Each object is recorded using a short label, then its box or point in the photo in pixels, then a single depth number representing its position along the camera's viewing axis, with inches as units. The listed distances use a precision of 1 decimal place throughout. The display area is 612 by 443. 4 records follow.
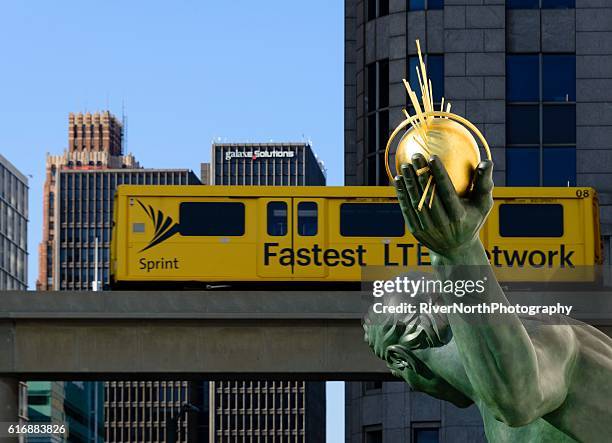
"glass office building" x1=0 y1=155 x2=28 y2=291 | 6397.6
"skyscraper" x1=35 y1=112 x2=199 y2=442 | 5940.0
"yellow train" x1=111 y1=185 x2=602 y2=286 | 1736.0
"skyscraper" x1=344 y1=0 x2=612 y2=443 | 2214.6
